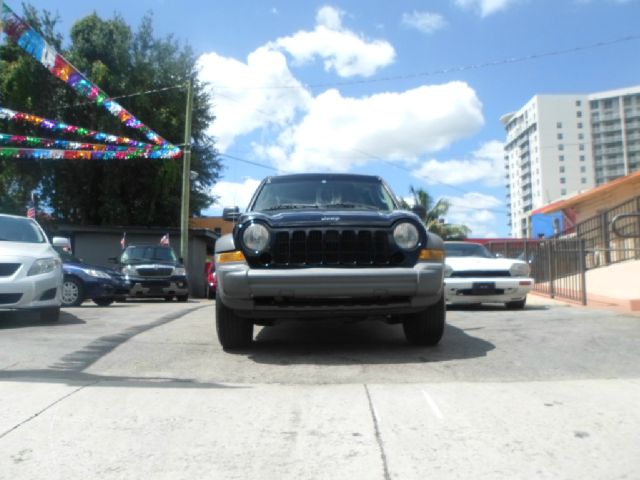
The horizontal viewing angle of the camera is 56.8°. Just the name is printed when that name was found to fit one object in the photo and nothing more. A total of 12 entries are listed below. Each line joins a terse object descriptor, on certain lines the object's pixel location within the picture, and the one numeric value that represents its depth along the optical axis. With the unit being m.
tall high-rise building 120.19
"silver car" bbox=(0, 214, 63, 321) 7.42
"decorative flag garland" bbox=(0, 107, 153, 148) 14.03
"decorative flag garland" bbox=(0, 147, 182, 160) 15.10
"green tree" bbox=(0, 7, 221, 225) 25.92
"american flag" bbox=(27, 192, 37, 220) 20.97
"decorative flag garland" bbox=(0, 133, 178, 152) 15.03
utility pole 22.70
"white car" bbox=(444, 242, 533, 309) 9.73
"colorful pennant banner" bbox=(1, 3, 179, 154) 9.41
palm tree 41.34
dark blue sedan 11.18
